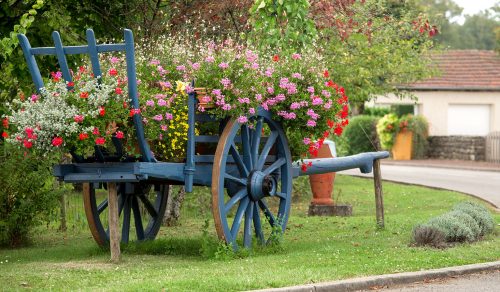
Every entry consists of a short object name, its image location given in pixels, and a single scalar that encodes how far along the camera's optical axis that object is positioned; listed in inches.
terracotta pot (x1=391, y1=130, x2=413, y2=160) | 2195.6
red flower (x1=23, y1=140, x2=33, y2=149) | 545.8
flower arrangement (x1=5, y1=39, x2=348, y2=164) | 545.8
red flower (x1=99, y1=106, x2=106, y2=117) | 538.1
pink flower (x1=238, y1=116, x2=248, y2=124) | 592.0
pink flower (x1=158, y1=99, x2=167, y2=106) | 572.2
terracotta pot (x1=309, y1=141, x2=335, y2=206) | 931.0
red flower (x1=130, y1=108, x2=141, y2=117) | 552.0
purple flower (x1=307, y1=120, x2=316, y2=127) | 632.5
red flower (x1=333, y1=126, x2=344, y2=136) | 672.1
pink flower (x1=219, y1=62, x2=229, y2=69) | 589.2
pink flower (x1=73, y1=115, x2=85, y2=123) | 538.1
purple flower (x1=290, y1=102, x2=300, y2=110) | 619.4
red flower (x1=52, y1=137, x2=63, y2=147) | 538.6
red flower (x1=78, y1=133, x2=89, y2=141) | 539.5
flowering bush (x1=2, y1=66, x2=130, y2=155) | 541.7
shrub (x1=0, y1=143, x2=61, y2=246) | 728.3
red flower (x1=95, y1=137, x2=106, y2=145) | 544.0
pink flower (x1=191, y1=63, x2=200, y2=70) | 595.6
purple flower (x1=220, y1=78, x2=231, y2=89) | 585.2
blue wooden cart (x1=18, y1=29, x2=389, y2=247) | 564.2
